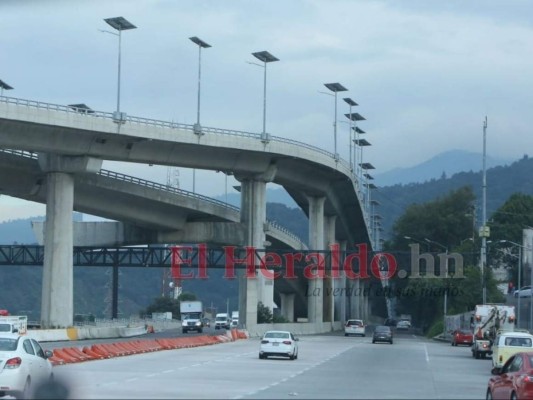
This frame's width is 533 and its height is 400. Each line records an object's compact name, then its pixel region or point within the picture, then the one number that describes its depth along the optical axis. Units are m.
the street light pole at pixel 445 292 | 107.84
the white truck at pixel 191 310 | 129.12
